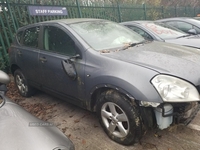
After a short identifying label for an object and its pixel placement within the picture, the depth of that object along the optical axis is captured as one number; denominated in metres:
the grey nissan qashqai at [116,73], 2.04
